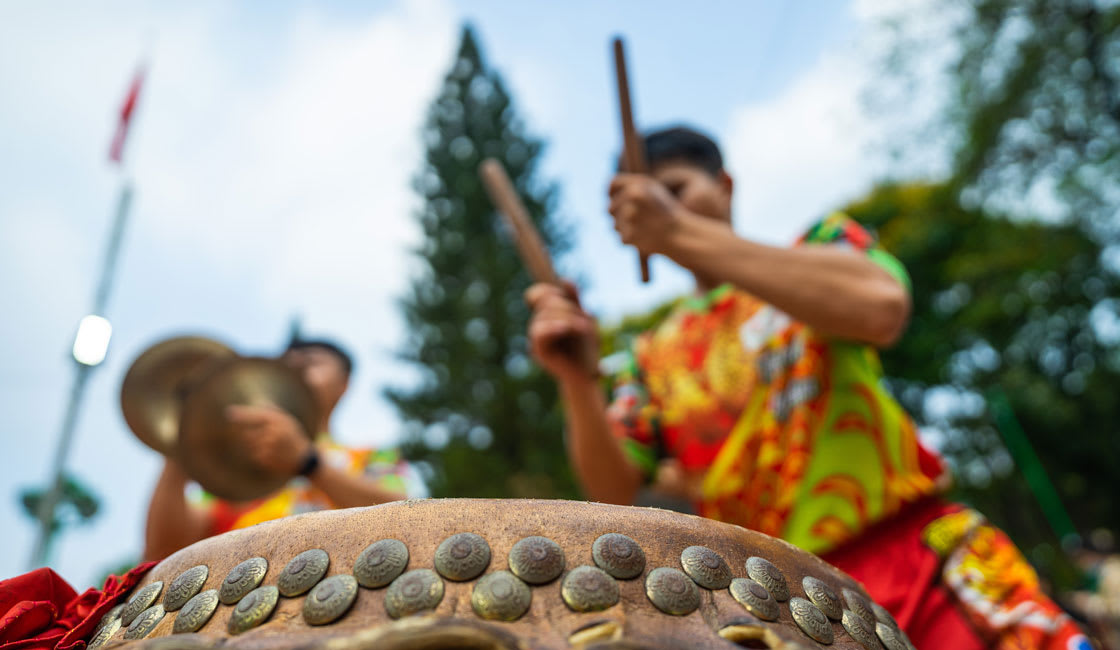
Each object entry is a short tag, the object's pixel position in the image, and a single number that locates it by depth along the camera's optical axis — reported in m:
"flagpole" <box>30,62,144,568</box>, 2.07
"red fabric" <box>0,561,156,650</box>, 0.74
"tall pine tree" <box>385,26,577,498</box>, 11.27
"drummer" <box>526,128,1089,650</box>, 1.31
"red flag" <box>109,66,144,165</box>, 3.60
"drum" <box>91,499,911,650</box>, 0.59
